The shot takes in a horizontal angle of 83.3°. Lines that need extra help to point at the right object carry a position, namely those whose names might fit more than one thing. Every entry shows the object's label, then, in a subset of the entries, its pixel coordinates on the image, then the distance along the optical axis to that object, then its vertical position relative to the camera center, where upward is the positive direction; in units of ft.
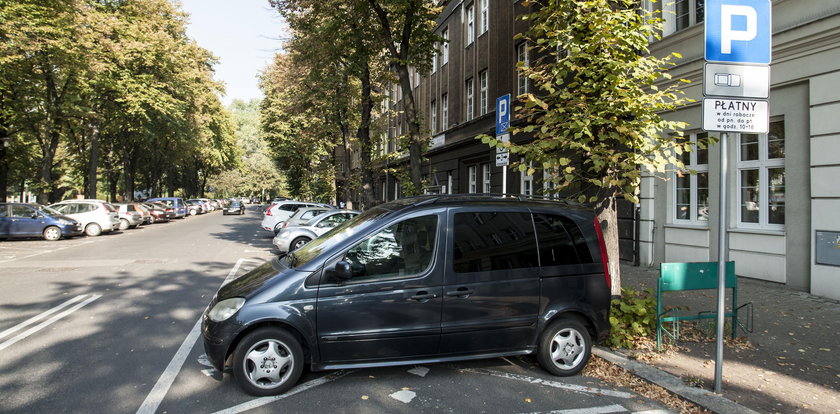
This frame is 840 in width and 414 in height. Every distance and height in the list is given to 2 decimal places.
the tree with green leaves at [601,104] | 18.56 +4.51
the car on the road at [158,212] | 104.06 -0.34
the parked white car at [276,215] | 67.21 -0.40
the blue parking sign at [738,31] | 13.97 +5.57
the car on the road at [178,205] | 116.88 +1.61
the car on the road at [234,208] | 156.24 +1.20
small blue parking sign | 27.40 +5.86
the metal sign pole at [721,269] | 13.65 -1.48
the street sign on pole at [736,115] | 13.83 +3.02
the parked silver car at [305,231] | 45.70 -1.80
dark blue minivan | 13.37 -2.43
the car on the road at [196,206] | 155.43 +1.61
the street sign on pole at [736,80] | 13.87 +4.07
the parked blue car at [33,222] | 59.00 -1.69
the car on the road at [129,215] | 81.71 -0.87
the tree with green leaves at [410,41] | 42.75 +16.76
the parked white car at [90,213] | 68.58 -0.54
